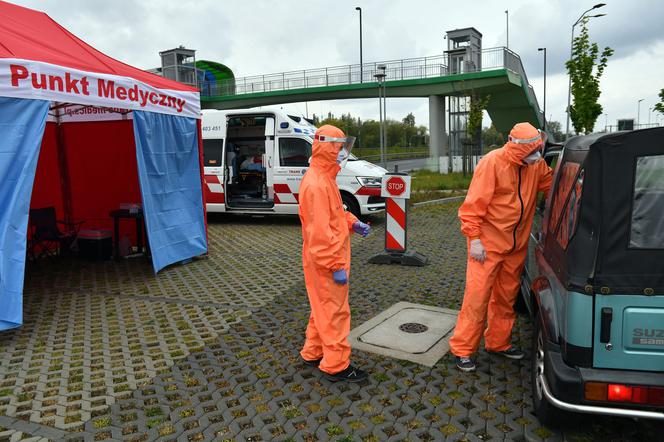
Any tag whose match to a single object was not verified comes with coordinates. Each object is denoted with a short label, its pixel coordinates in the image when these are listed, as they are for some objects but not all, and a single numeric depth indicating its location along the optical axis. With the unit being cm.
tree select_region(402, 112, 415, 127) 7569
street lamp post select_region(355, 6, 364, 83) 2965
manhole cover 498
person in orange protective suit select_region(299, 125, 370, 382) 365
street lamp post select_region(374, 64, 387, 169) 2068
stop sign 761
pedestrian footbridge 2578
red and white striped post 762
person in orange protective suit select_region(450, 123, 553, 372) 381
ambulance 1125
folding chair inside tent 809
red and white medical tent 517
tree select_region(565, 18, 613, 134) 1439
